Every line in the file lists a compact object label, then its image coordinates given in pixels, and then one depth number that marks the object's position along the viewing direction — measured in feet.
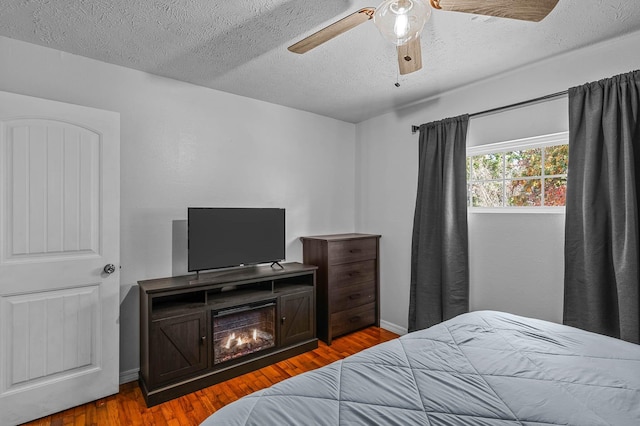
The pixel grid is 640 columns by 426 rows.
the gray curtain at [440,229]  9.77
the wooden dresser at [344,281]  11.14
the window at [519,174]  8.41
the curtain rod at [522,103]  7.97
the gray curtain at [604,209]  6.66
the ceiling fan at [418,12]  4.25
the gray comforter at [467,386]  3.32
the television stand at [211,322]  7.69
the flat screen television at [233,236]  8.82
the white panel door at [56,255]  6.72
